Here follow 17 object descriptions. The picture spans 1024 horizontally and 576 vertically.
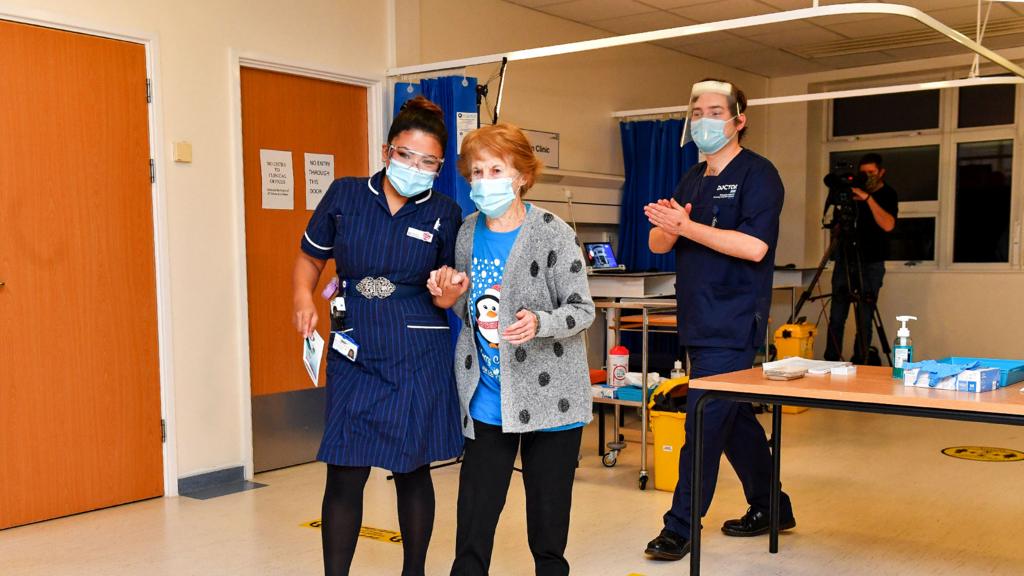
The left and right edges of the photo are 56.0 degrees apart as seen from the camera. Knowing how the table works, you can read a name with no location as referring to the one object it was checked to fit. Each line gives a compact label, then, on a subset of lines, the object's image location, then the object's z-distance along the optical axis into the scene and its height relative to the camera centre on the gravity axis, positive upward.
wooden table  2.12 -0.40
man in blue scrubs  3.05 -0.11
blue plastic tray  2.40 -0.37
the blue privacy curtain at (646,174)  6.43 +0.35
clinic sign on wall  6.00 +0.51
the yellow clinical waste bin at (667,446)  4.10 -0.94
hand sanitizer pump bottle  2.47 -0.32
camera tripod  6.46 -0.35
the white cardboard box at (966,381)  2.27 -0.37
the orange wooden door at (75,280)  3.68 -0.20
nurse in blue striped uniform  2.38 -0.26
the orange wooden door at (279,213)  4.54 +0.13
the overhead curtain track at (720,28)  3.74 +0.82
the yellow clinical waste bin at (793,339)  6.25 -0.74
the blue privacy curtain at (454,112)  4.60 +0.56
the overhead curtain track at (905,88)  5.06 +0.74
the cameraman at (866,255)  6.71 -0.21
